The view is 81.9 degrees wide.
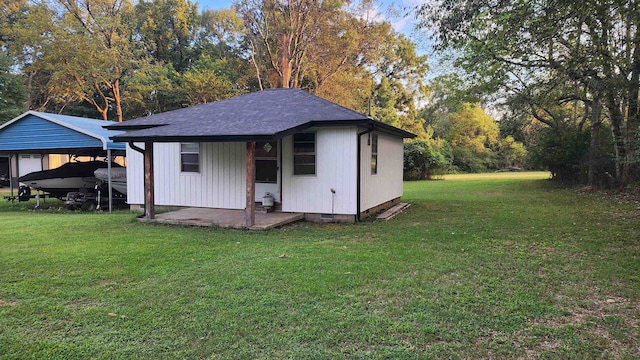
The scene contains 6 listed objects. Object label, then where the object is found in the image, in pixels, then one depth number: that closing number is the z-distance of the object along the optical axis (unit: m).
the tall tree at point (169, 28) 29.47
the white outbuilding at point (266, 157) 7.61
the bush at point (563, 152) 15.30
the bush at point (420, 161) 23.75
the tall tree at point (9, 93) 19.78
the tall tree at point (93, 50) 21.69
